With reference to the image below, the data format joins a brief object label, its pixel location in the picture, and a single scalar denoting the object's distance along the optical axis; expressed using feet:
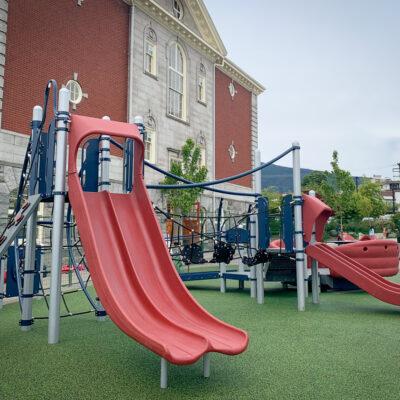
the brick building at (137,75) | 44.09
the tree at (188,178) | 60.18
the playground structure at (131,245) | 10.72
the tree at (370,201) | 119.56
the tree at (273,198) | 170.89
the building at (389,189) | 313.96
